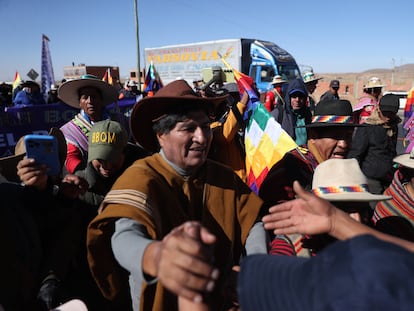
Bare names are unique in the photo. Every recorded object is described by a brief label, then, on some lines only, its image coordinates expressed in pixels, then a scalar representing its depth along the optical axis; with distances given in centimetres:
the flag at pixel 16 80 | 990
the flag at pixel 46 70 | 845
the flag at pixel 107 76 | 858
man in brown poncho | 134
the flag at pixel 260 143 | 248
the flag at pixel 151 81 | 853
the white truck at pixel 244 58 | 1625
